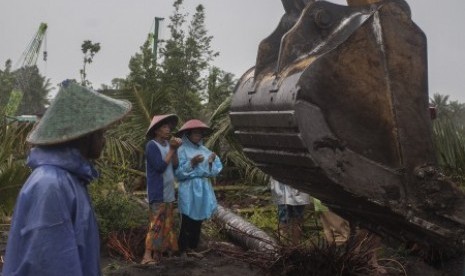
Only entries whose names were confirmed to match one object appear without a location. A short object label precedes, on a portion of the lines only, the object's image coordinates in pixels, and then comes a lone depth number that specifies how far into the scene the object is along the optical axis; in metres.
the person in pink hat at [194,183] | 6.88
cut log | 6.79
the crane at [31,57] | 25.03
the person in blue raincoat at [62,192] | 2.38
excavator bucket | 2.74
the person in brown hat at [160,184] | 6.59
